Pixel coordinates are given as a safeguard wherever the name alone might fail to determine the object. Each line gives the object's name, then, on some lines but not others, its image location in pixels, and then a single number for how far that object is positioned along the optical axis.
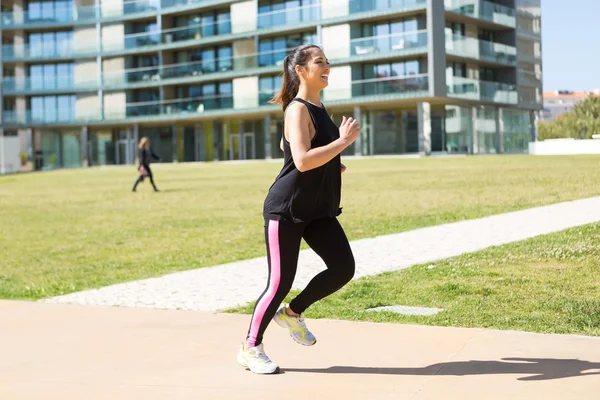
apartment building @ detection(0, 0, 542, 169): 59.31
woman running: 5.34
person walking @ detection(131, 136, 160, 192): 28.84
